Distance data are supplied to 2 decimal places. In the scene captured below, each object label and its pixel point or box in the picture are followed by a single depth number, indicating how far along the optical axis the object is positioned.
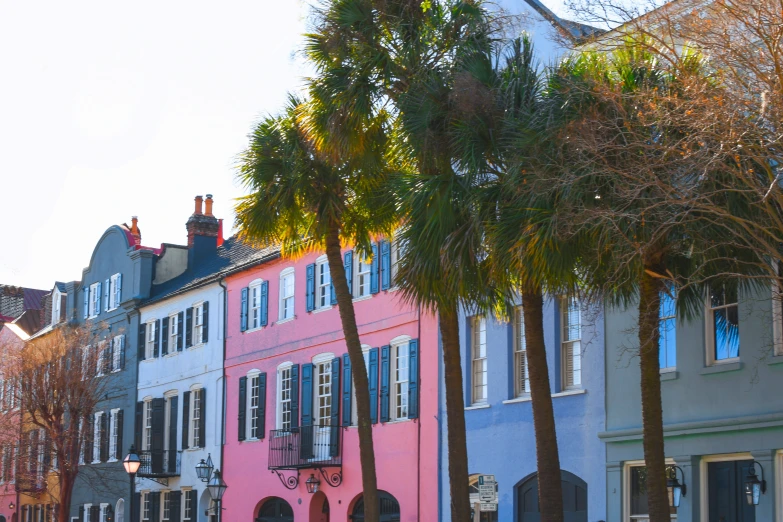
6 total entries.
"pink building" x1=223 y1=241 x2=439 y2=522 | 28.55
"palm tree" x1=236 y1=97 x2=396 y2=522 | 21.80
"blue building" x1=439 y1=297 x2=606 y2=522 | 22.97
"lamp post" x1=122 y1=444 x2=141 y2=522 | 30.31
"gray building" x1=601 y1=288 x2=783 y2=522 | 19.08
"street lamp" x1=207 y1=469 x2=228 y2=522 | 30.98
